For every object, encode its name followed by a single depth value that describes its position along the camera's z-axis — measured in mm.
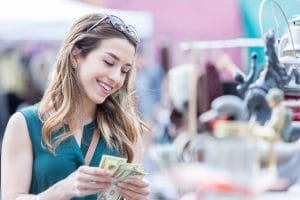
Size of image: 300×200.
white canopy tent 11242
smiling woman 3414
